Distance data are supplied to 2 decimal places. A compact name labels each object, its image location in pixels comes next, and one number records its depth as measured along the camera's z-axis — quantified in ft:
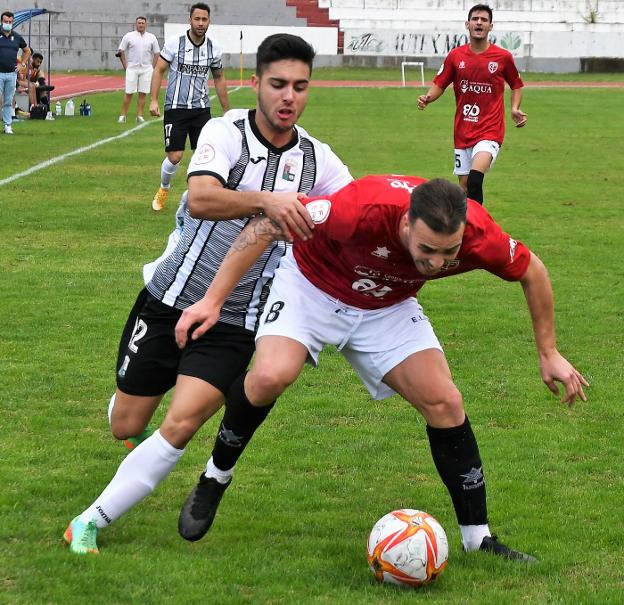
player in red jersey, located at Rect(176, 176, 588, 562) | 15.14
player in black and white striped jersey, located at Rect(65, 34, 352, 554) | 15.76
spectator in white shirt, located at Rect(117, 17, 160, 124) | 89.40
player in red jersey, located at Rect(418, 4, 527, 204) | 43.09
